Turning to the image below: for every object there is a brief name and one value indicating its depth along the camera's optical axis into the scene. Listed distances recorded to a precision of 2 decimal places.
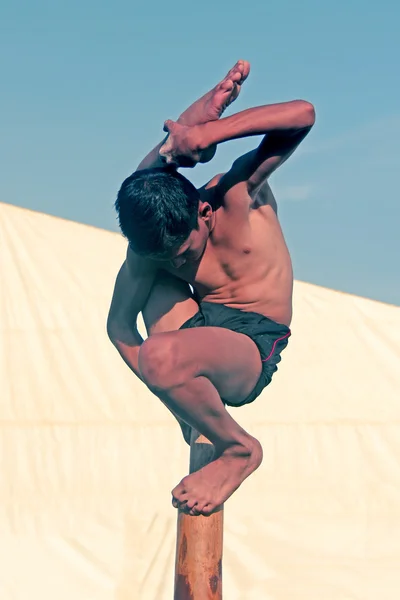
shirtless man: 4.50
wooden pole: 4.97
